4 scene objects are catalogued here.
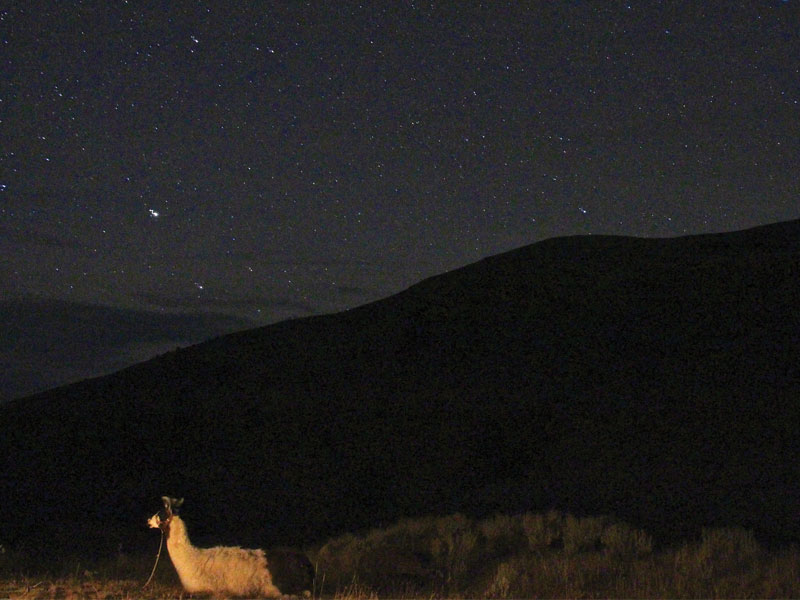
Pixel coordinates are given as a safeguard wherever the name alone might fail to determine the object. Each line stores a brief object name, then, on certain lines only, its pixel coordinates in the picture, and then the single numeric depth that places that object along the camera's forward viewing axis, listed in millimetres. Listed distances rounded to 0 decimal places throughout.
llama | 7852
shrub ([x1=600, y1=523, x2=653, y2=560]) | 10627
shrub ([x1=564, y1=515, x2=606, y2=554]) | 11345
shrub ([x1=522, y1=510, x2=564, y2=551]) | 11820
